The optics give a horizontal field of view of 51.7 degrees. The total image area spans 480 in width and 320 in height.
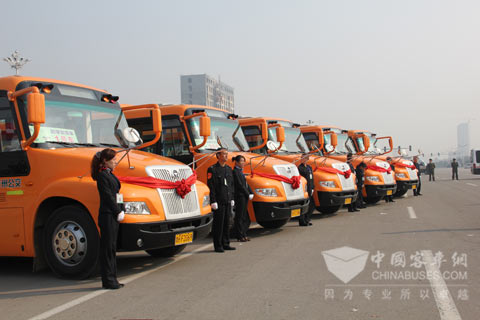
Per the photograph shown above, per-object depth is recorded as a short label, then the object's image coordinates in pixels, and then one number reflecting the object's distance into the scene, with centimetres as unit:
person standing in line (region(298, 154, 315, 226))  1212
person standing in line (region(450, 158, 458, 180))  3824
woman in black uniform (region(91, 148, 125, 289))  619
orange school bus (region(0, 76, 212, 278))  668
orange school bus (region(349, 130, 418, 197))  1936
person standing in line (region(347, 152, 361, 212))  1536
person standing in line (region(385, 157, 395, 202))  1840
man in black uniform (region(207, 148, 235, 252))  877
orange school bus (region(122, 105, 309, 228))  1038
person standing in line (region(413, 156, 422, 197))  2138
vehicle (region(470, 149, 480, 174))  4647
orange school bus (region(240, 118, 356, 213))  1322
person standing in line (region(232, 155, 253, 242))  972
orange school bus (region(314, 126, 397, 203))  1675
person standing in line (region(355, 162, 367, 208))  1608
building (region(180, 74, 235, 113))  15012
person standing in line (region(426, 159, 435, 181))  3738
